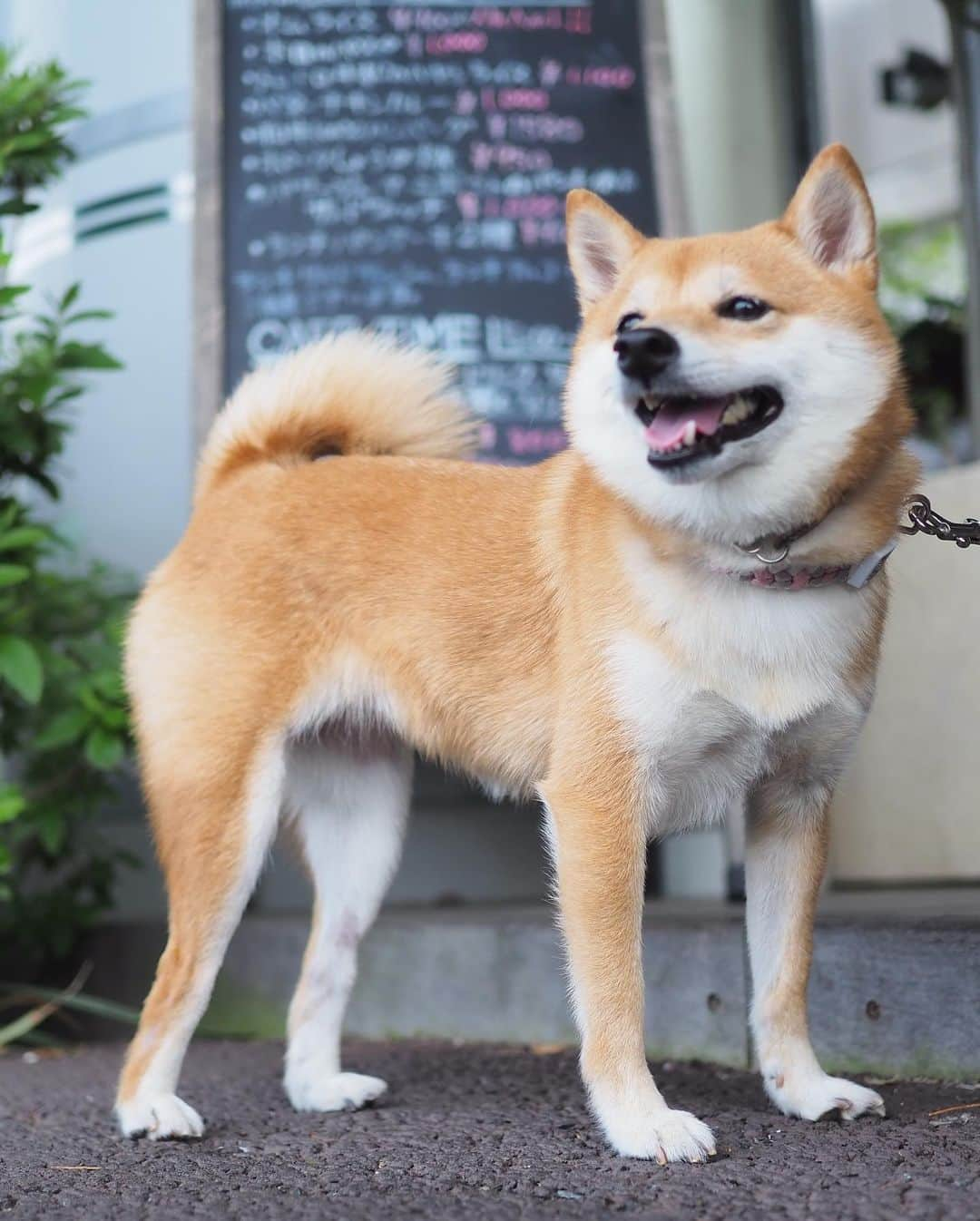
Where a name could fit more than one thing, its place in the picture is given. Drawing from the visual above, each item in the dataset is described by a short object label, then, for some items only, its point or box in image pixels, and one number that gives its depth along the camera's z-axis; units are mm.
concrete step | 2547
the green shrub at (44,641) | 3369
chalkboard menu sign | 3961
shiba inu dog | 2096
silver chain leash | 2289
